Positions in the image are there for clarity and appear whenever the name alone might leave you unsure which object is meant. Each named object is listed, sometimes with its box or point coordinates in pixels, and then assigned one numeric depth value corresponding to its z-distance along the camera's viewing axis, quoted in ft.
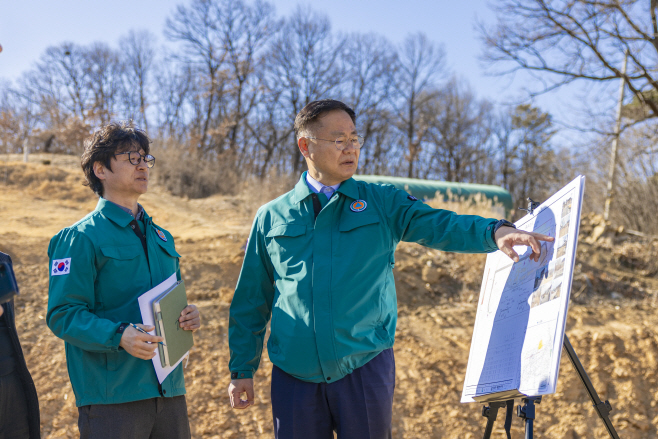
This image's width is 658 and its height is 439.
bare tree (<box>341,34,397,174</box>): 109.19
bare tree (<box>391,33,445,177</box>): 115.44
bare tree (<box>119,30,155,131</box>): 105.67
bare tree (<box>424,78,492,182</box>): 122.42
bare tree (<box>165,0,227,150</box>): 94.22
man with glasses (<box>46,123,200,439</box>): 7.07
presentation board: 6.40
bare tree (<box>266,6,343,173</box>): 98.34
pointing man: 7.50
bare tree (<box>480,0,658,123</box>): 38.50
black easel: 7.22
